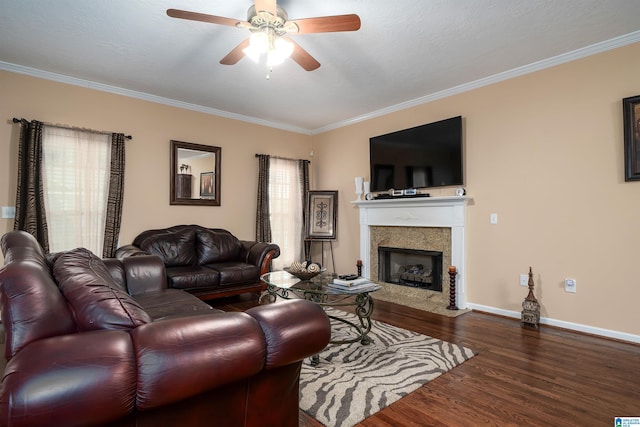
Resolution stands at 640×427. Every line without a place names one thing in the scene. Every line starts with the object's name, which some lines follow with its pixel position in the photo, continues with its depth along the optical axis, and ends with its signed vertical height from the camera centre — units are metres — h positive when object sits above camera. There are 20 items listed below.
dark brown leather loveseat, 3.86 -0.47
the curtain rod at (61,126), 3.55 +1.11
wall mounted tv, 4.18 +0.90
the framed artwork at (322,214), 5.74 +0.14
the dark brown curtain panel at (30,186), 3.54 +0.40
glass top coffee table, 2.72 -0.57
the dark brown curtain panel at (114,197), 4.08 +0.32
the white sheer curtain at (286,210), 5.71 +0.22
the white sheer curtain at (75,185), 3.76 +0.44
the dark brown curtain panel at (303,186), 6.05 +0.66
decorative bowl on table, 3.07 -0.45
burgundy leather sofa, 0.85 -0.41
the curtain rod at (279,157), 5.52 +1.13
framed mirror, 4.68 +0.70
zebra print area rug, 1.97 -1.09
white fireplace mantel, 4.11 +0.07
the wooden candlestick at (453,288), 4.05 -0.81
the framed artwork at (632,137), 2.93 +0.75
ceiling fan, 2.20 +1.37
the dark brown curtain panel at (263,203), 5.44 +0.32
